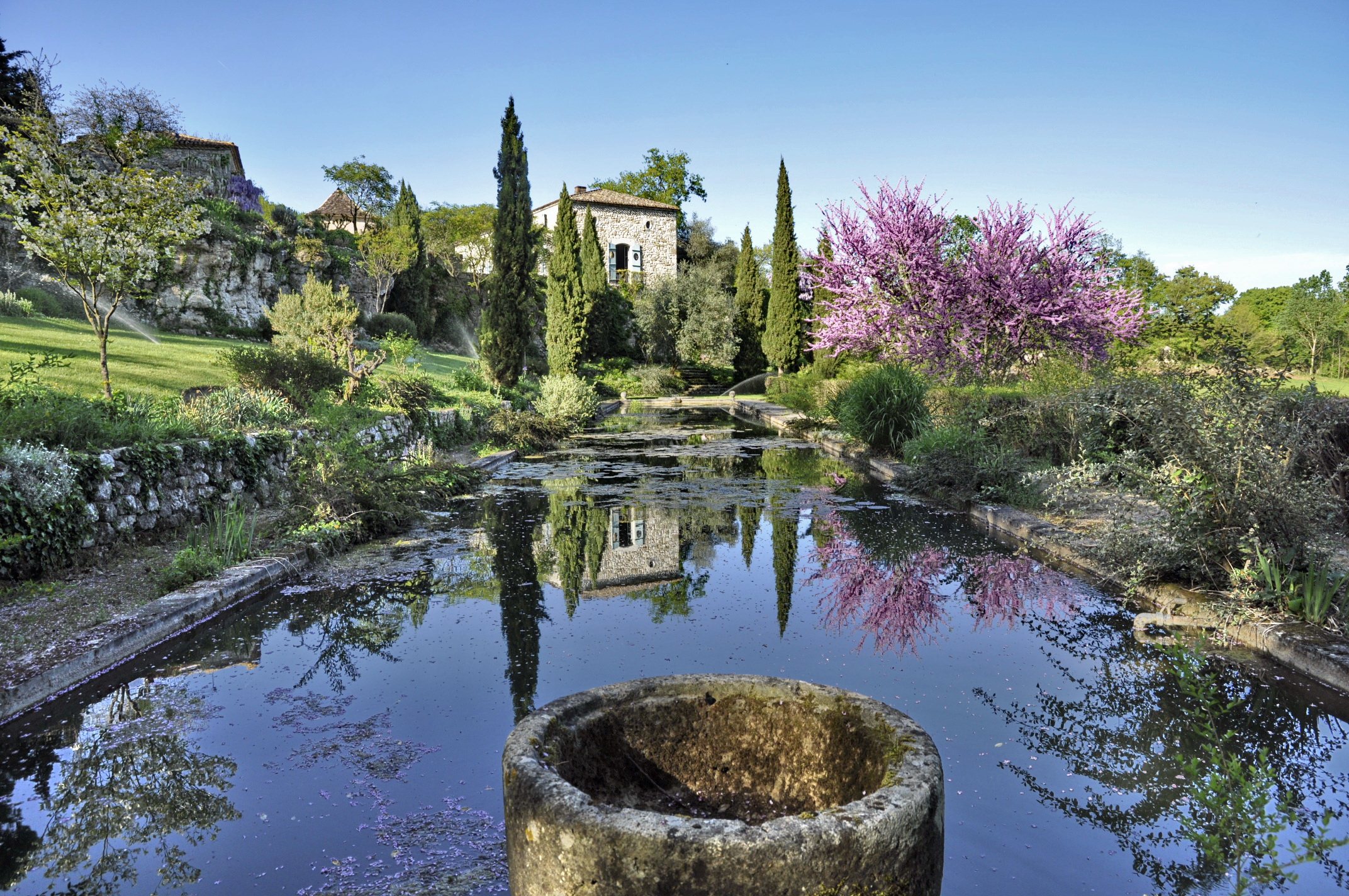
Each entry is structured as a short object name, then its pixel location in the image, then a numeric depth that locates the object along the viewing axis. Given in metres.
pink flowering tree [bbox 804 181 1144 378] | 16.69
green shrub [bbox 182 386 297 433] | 8.84
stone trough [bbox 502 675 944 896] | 1.75
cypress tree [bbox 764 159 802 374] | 35.38
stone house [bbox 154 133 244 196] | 35.22
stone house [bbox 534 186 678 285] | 50.31
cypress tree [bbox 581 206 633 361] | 38.16
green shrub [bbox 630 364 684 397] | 34.81
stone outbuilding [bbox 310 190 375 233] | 48.12
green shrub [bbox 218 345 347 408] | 11.36
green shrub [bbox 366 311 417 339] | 33.34
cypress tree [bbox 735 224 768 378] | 40.19
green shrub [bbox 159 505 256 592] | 5.61
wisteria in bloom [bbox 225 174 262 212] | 37.59
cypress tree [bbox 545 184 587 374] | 26.44
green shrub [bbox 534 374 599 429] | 18.89
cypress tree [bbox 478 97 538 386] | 22.06
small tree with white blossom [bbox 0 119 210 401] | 9.05
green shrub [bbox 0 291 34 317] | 16.69
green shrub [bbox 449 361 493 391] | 20.97
